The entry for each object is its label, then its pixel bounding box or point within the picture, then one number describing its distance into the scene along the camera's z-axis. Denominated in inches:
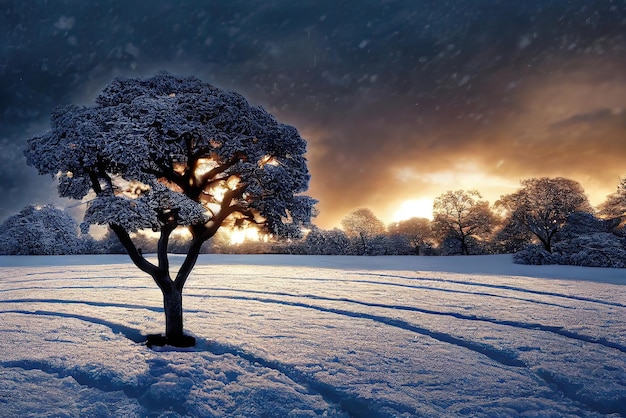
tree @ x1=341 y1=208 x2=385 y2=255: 1941.4
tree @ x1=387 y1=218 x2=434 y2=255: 2073.2
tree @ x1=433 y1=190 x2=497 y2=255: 1712.6
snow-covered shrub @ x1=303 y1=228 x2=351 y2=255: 1887.3
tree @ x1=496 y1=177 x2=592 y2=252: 1273.4
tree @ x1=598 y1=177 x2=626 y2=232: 1178.0
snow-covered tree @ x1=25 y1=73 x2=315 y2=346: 273.0
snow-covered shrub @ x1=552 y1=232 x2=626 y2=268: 970.1
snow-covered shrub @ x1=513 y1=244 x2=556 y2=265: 1100.4
